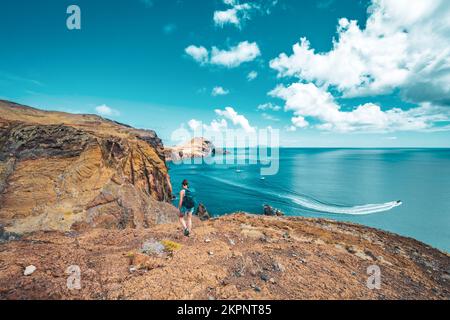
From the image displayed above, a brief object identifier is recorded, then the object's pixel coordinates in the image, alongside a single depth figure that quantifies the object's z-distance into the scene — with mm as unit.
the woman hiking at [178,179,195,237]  10266
